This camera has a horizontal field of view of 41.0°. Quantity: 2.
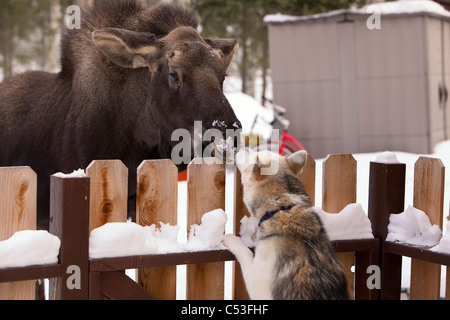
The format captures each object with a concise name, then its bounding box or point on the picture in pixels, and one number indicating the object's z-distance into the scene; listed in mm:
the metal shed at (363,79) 12773
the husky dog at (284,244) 3320
